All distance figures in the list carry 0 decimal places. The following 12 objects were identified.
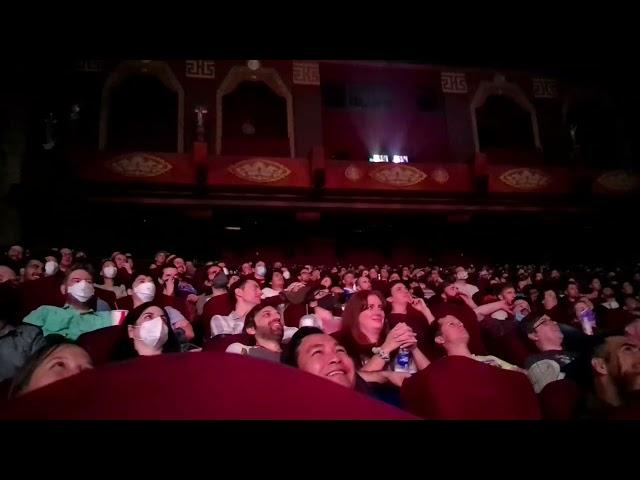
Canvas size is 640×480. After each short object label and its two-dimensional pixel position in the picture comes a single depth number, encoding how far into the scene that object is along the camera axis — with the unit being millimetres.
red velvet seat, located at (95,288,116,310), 2748
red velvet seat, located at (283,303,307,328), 2666
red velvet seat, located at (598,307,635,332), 3000
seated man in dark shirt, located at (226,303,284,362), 1871
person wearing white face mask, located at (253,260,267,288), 4431
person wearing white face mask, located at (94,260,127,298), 3176
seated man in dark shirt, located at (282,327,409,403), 1448
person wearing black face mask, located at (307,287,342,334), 2520
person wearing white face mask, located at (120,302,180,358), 1811
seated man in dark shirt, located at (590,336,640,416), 1527
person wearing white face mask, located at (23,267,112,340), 2178
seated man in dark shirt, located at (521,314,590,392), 1868
